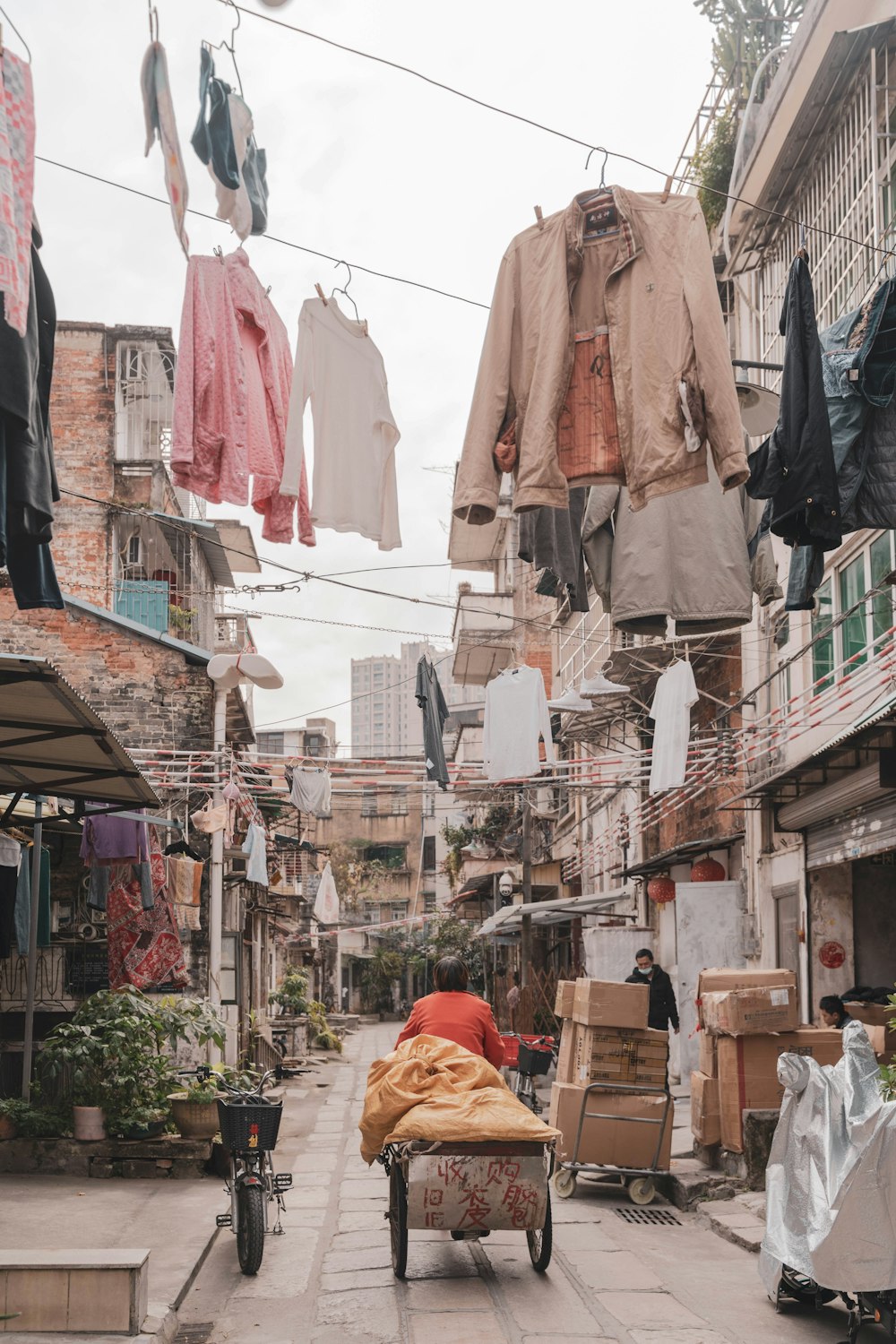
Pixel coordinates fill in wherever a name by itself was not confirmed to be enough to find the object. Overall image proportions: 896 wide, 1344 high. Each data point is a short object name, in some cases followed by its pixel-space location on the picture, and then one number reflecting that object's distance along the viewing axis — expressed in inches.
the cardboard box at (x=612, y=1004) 393.7
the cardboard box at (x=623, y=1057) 392.2
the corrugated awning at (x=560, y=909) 783.1
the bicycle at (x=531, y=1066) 523.8
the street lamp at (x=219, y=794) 642.8
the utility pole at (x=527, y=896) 912.3
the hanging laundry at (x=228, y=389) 236.2
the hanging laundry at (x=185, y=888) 648.4
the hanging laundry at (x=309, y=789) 813.2
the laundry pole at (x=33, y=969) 456.1
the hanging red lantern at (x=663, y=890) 735.7
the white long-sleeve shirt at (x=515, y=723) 558.6
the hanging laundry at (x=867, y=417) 236.7
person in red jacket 312.5
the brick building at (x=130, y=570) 699.4
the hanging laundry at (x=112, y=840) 521.0
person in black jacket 510.3
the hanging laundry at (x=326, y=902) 1341.0
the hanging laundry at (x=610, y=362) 216.7
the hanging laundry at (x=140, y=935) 583.5
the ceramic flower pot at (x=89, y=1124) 422.3
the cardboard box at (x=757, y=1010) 375.2
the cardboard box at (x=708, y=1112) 408.8
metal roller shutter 432.8
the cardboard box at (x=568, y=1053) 415.8
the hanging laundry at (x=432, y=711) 682.8
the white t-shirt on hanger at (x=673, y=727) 501.7
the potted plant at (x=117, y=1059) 424.2
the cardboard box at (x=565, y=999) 421.4
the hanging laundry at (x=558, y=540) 284.0
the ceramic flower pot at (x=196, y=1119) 426.0
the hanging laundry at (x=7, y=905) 436.8
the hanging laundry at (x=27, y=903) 470.9
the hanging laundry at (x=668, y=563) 284.7
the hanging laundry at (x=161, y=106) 206.8
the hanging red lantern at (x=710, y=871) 668.7
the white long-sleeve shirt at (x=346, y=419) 258.5
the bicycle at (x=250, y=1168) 296.8
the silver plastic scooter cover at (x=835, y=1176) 219.3
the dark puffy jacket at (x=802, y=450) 230.2
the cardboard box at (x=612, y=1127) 389.1
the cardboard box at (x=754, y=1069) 378.9
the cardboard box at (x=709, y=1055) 405.4
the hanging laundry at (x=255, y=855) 745.0
